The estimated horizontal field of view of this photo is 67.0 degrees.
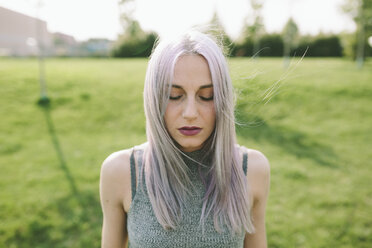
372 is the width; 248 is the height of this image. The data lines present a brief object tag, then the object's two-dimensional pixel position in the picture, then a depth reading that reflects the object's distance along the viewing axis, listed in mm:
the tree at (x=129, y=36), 27105
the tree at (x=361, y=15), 18070
